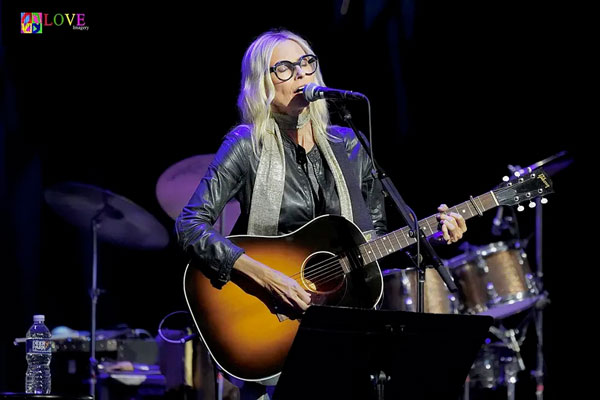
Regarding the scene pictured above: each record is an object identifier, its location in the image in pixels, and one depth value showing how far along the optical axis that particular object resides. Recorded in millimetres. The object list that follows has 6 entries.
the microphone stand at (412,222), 6996
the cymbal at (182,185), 11937
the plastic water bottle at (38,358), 9172
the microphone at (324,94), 7105
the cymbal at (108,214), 12625
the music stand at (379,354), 6344
